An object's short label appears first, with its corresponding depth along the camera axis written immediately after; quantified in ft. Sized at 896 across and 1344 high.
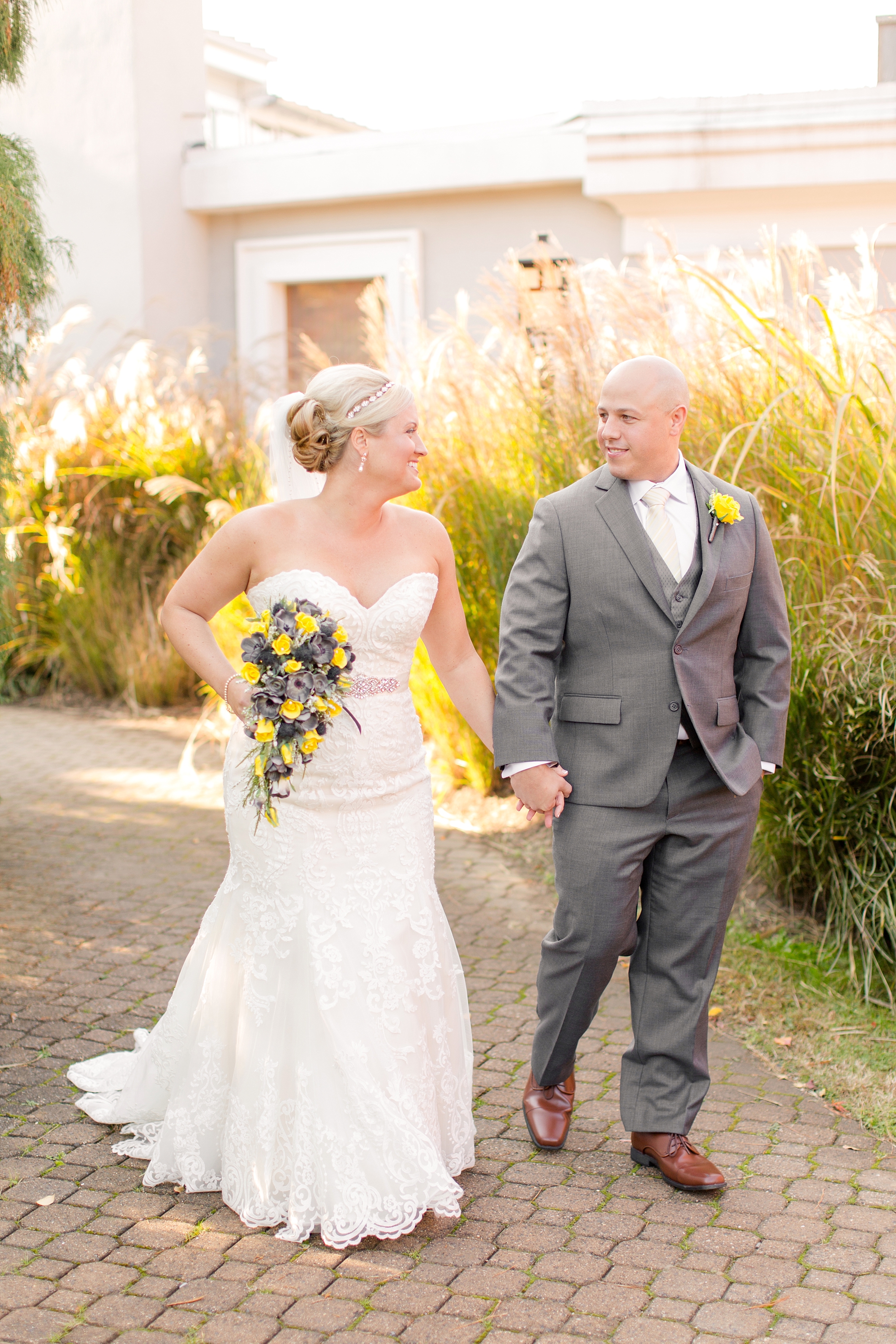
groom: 10.53
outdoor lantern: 20.29
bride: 10.09
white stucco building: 34.96
